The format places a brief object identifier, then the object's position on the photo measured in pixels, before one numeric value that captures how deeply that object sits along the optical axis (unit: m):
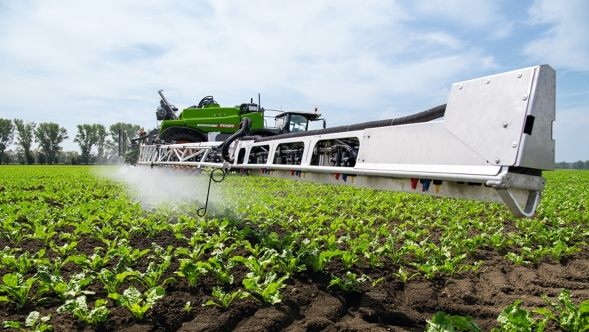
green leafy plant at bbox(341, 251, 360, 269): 3.95
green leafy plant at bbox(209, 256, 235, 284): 3.50
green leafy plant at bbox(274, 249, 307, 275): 3.71
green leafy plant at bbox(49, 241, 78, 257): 4.17
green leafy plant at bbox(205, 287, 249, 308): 3.08
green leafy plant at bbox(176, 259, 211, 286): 3.48
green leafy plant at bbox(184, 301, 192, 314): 3.02
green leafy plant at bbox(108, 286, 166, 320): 2.88
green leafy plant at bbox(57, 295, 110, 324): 2.80
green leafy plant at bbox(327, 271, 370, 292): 3.40
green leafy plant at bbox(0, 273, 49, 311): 3.06
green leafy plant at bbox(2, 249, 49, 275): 3.66
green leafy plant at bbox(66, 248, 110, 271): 3.71
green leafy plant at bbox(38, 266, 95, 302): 3.13
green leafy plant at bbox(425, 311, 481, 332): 2.41
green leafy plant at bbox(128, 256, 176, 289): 3.41
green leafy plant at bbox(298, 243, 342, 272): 3.76
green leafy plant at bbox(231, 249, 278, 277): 3.57
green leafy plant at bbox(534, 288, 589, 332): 2.67
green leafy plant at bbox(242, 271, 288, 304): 3.09
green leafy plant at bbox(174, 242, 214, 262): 4.07
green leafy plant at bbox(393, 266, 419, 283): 3.82
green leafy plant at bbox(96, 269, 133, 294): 3.29
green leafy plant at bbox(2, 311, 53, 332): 2.61
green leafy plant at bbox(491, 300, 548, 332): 2.46
